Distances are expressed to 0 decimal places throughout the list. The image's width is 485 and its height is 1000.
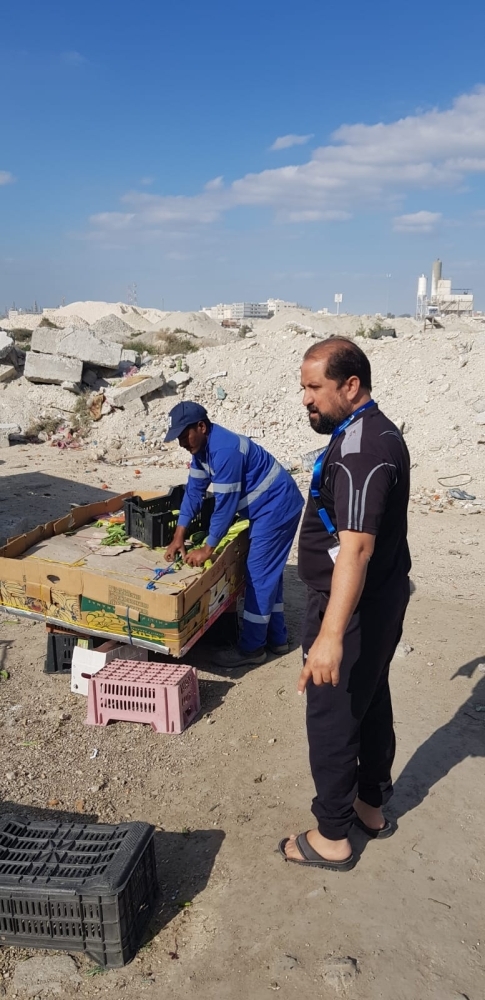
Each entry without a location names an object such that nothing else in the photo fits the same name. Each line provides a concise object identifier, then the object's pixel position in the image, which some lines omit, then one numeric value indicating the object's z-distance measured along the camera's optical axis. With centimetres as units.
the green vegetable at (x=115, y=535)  458
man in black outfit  202
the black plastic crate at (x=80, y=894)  218
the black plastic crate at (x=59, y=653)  430
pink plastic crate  367
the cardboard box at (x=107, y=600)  364
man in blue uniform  418
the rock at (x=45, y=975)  223
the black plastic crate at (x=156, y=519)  450
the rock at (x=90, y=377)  1570
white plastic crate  395
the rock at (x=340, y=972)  221
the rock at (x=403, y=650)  464
